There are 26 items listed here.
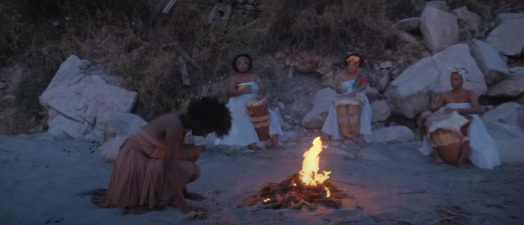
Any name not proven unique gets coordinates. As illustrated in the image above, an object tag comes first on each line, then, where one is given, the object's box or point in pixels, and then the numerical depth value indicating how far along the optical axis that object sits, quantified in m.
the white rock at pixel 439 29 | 9.97
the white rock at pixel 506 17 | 10.71
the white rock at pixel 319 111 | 8.63
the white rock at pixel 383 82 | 9.70
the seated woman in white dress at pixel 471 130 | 6.33
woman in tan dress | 4.28
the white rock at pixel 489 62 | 8.63
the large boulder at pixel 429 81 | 8.52
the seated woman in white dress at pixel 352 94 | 7.75
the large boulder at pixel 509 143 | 6.54
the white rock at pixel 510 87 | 8.67
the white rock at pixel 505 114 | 8.09
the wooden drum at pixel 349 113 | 7.61
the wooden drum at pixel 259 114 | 7.36
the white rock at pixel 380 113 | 8.79
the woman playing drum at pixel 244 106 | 7.47
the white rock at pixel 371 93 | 9.29
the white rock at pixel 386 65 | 10.18
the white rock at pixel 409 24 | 10.54
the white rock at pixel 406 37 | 10.38
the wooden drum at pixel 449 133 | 6.30
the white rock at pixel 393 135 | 7.91
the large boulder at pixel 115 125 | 7.57
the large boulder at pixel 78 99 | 8.98
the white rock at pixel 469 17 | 10.72
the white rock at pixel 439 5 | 10.77
